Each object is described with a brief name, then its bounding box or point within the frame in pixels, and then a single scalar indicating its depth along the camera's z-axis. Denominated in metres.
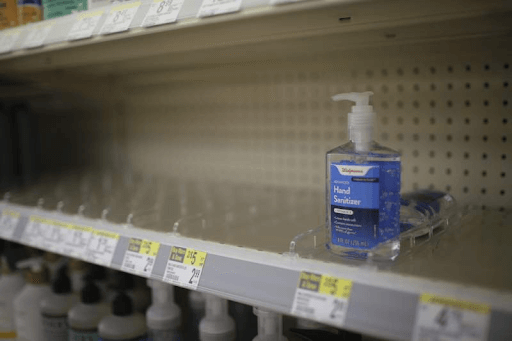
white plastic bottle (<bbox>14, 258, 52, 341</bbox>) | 1.30
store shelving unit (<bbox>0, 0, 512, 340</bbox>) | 0.59
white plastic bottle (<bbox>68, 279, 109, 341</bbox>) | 1.19
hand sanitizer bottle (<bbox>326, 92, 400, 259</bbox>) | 0.60
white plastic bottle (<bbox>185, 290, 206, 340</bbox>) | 1.16
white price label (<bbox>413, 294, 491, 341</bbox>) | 0.46
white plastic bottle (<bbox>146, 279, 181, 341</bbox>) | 1.09
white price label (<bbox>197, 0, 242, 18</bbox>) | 0.63
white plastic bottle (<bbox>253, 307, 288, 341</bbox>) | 0.87
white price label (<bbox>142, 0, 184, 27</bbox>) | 0.72
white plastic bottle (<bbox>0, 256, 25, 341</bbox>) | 1.39
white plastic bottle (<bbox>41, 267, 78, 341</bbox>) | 1.28
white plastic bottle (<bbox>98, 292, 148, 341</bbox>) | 1.10
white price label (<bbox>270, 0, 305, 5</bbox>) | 0.58
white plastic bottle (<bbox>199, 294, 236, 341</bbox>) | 0.97
